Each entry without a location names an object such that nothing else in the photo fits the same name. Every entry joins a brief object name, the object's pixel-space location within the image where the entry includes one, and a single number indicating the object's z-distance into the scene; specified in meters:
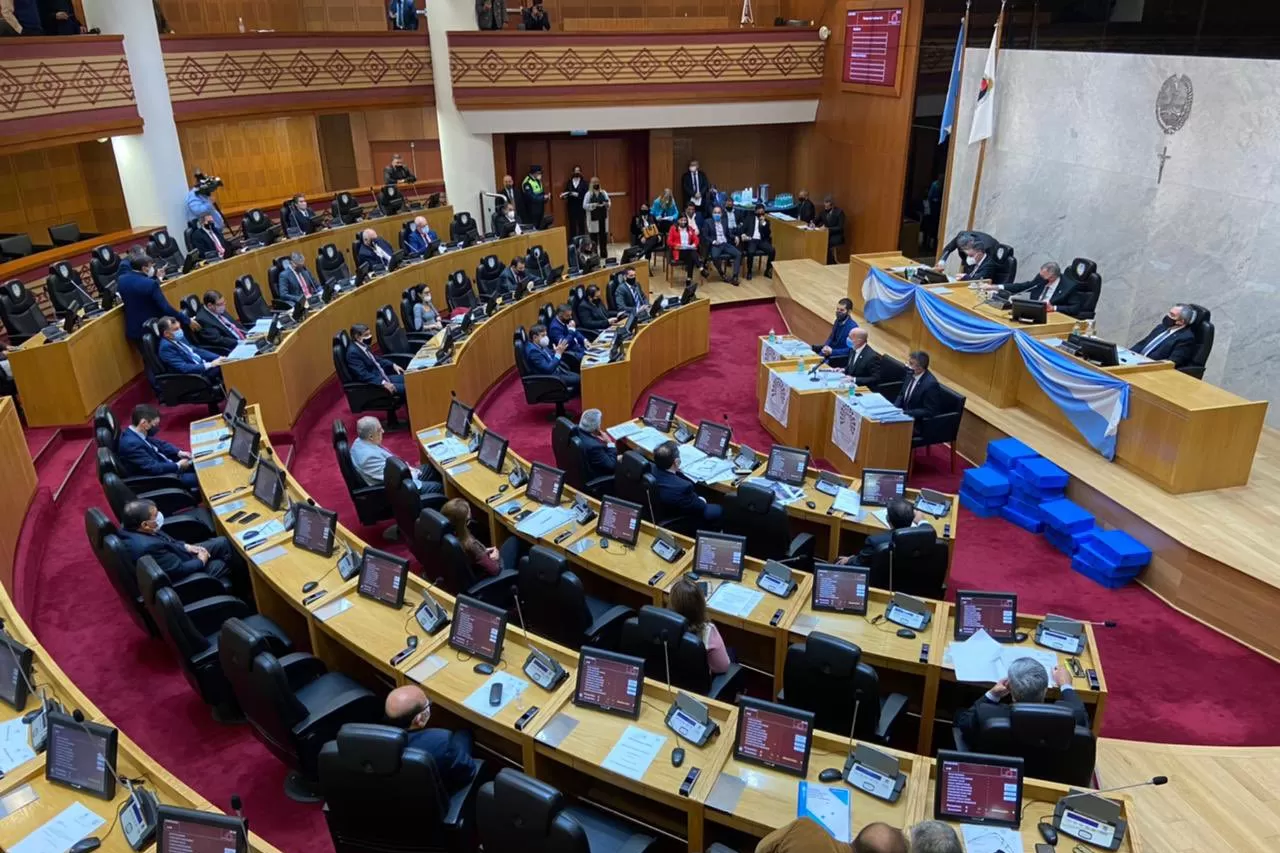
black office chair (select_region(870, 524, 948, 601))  6.16
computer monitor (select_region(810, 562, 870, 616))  5.55
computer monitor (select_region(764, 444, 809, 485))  7.39
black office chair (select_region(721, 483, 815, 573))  6.60
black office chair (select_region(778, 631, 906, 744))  4.66
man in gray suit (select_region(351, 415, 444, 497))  7.45
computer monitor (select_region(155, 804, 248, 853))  3.45
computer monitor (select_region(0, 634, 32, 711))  4.48
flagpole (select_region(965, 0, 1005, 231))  13.98
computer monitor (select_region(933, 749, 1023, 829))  3.94
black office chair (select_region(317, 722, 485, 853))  3.90
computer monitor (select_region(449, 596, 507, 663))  5.02
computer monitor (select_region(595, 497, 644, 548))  6.31
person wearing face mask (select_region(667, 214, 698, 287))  15.90
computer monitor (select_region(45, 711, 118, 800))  3.95
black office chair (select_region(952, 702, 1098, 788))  4.30
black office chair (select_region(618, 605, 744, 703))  4.94
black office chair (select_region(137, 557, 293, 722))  5.10
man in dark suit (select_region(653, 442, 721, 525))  7.04
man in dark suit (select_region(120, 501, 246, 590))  5.87
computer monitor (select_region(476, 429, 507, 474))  7.48
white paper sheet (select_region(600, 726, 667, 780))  4.27
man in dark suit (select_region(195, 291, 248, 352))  10.22
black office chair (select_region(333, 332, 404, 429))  9.62
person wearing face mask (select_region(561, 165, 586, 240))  17.72
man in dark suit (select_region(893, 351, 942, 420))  9.02
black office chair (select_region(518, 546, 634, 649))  5.57
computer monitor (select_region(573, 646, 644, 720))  4.62
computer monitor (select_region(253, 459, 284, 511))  6.66
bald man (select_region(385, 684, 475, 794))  4.29
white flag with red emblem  13.17
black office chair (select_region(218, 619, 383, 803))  4.57
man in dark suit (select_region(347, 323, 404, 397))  9.66
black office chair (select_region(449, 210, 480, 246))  15.13
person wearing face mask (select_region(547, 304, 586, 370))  11.12
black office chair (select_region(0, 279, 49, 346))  9.89
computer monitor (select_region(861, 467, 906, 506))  7.02
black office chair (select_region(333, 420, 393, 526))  7.46
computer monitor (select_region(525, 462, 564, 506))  6.92
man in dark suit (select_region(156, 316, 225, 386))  9.21
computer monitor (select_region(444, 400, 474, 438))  8.10
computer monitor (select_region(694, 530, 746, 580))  5.90
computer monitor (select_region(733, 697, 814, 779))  4.21
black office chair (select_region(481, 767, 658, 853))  3.56
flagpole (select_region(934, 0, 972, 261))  13.87
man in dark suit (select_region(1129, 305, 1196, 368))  9.09
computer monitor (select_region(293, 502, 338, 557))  6.11
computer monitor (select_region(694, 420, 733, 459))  7.89
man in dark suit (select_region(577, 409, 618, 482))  7.79
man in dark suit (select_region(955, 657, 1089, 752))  4.52
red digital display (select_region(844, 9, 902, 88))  15.20
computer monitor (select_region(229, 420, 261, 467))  7.37
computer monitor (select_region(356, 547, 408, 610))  5.54
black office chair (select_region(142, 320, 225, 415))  9.17
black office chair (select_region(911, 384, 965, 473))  9.09
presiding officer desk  7.69
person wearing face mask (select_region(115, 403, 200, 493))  7.36
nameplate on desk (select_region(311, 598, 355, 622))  5.43
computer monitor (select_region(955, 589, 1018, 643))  5.28
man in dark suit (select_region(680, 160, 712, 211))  17.56
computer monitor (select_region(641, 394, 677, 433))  8.46
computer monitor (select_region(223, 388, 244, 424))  7.95
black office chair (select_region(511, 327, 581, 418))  10.34
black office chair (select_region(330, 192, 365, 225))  15.19
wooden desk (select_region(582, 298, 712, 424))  10.22
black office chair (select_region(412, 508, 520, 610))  5.95
